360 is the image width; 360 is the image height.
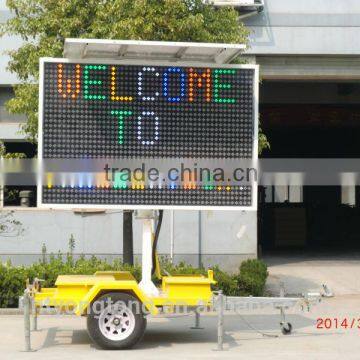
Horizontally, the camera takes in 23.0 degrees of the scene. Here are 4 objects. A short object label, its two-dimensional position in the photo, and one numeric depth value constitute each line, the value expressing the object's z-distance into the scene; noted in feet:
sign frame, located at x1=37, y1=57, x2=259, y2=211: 38.24
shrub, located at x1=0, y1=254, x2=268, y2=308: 52.80
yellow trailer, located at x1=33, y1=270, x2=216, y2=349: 37.76
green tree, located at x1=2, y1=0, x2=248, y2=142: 51.01
